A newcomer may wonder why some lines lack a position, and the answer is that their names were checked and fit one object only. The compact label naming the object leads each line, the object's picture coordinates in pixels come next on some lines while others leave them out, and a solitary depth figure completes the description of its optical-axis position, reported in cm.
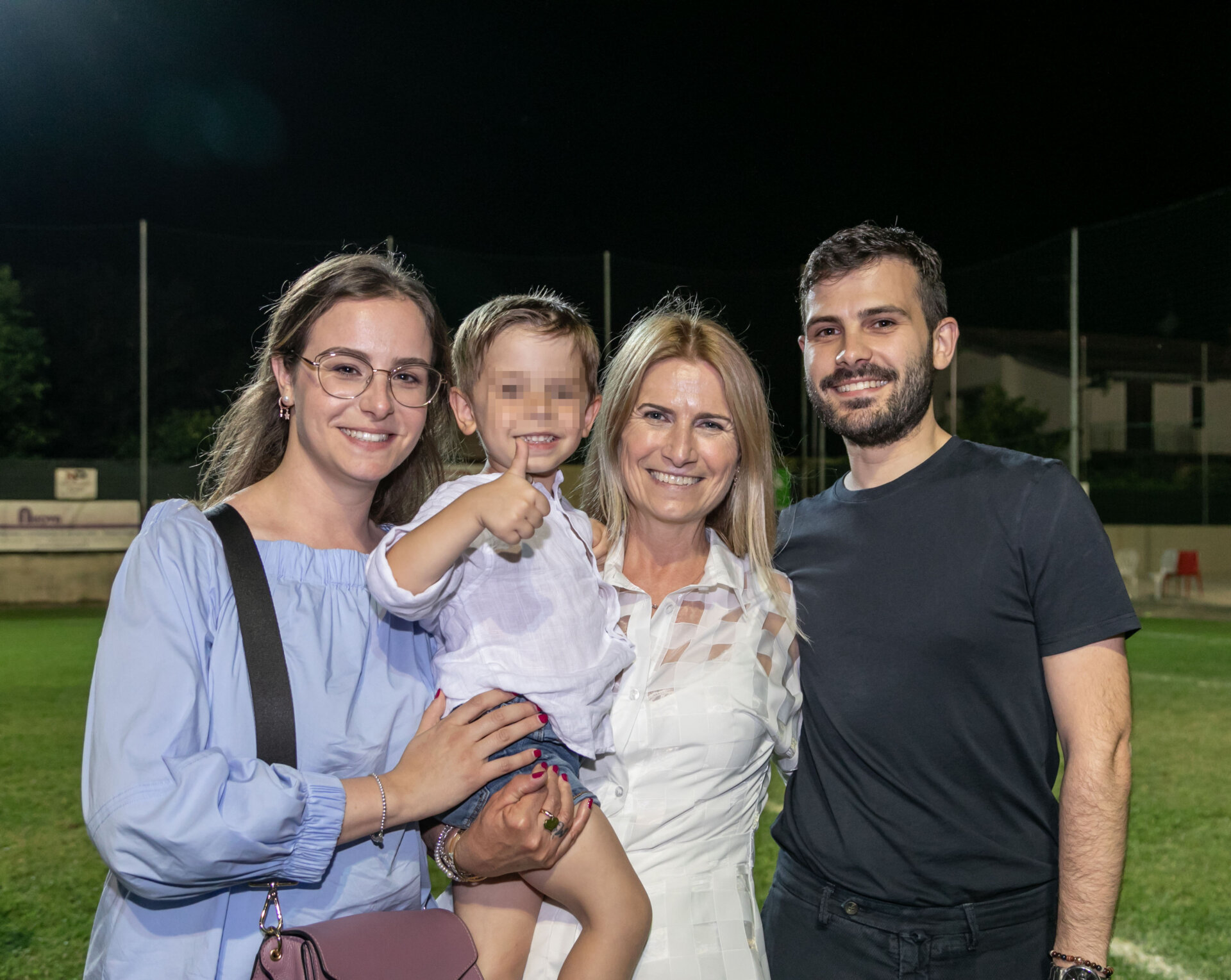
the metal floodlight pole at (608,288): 1395
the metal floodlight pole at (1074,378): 1300
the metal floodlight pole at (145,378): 1226
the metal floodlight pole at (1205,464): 1609
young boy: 173
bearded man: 199
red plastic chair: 1499
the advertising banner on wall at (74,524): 1242
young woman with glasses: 149
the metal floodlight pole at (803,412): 1467
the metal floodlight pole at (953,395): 1441
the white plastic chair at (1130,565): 1412
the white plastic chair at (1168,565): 1504
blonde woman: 196
